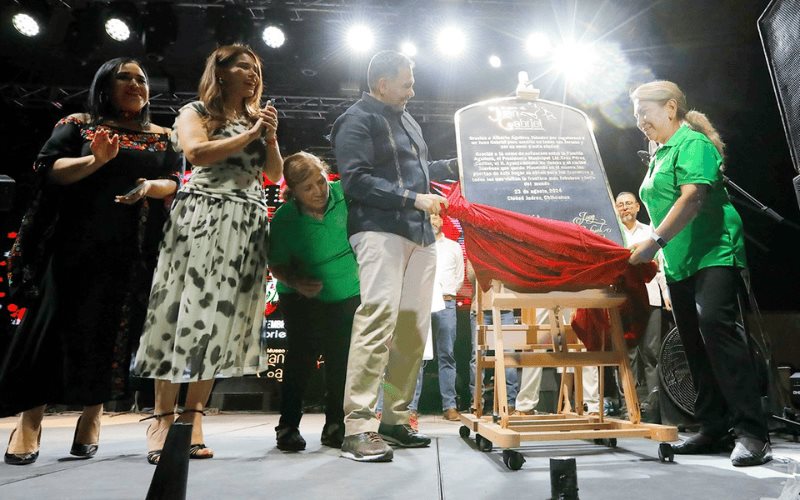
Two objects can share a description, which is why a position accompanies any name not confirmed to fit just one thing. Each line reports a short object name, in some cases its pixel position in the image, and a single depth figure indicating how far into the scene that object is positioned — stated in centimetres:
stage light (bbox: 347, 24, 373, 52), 592
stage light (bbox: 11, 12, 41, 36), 559
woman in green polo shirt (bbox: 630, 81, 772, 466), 204
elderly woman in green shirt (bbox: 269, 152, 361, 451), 247
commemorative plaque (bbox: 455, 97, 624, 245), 256
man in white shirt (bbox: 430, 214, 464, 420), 484
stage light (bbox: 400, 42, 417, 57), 609
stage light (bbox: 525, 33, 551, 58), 606
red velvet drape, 220
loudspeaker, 249
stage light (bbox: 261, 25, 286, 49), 584
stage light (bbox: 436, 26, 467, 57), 600
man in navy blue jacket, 211
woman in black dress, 200
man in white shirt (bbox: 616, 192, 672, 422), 364
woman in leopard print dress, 192
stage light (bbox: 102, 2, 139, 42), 562
